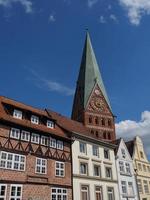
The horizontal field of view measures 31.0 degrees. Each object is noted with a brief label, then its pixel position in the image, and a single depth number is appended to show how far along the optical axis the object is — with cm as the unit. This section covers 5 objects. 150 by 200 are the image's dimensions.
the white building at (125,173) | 4047
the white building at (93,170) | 3397
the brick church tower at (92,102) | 7375
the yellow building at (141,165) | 4669
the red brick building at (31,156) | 2652
